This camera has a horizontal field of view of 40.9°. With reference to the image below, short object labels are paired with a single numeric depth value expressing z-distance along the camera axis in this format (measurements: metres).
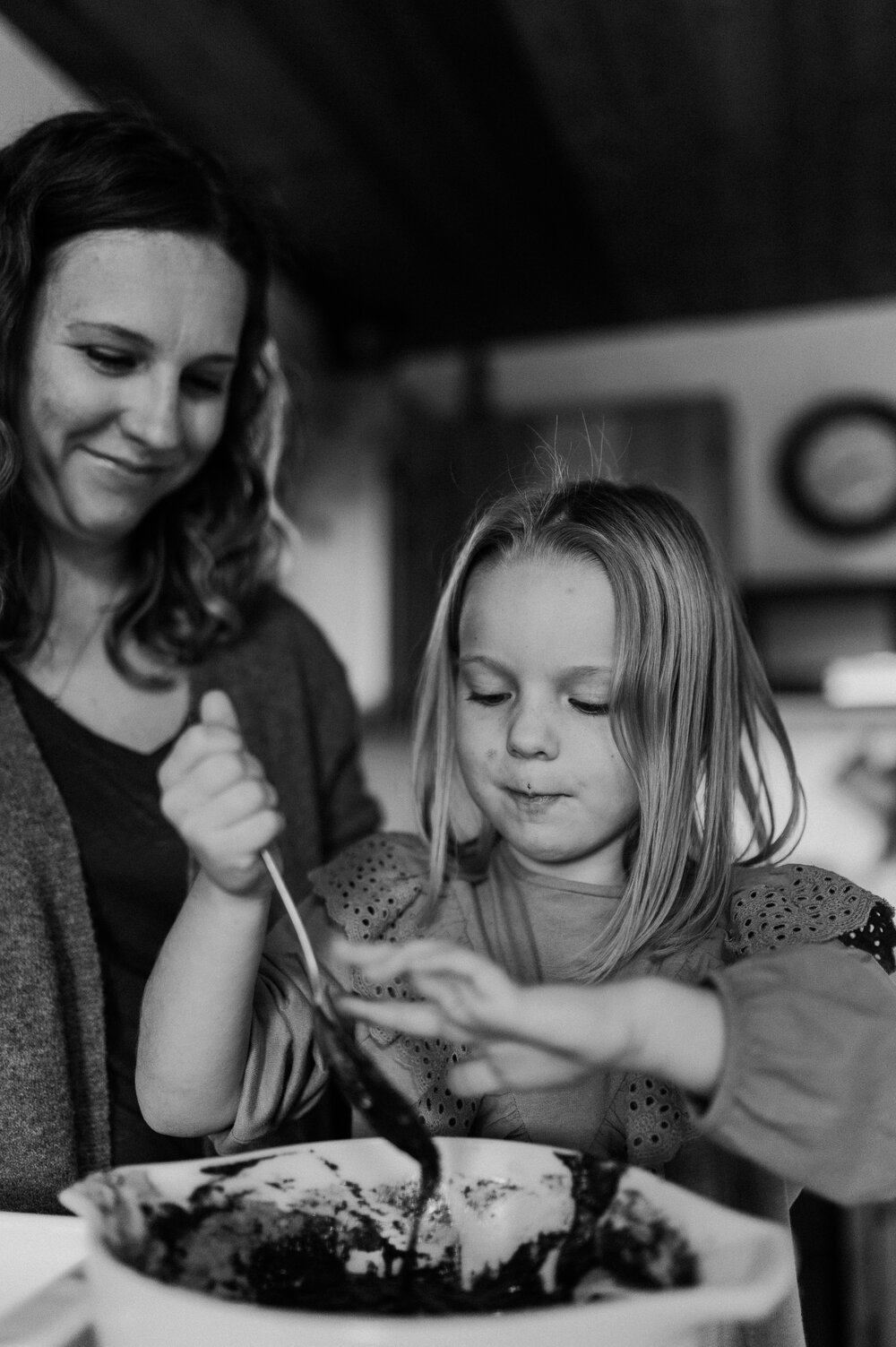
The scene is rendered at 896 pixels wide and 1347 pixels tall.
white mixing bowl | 0.43
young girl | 0.57
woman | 0.96
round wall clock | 3.48
